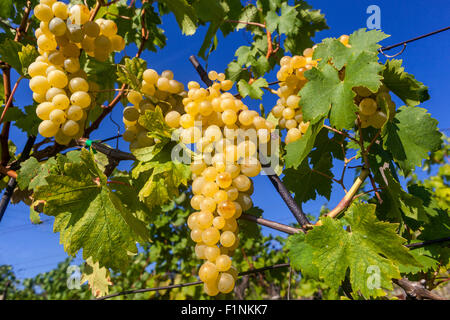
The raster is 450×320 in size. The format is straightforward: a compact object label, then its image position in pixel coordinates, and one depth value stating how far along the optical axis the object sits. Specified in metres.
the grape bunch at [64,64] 0.39
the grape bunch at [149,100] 0.38
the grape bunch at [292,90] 0.39
